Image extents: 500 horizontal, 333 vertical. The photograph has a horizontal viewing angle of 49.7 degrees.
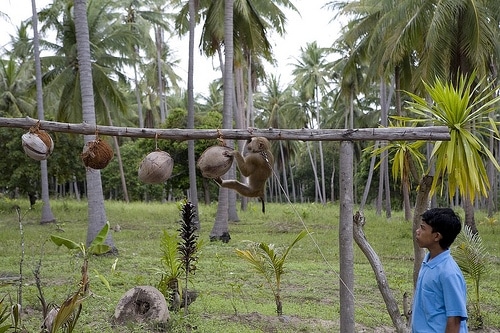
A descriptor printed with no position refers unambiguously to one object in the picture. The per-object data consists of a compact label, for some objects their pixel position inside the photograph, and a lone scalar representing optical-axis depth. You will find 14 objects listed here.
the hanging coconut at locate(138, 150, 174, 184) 3.28
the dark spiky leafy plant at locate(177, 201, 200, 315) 5.56
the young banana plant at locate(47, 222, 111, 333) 4.17
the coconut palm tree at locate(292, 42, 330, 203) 32.38
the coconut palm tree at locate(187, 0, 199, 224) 15.11
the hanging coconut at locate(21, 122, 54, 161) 3.31
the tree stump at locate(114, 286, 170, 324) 5.97
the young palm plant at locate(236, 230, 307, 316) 6.66
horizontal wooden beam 3.31
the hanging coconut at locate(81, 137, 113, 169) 3.43
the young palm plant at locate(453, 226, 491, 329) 6.60
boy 2.92
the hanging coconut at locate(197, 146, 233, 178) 3.18
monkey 3.31
